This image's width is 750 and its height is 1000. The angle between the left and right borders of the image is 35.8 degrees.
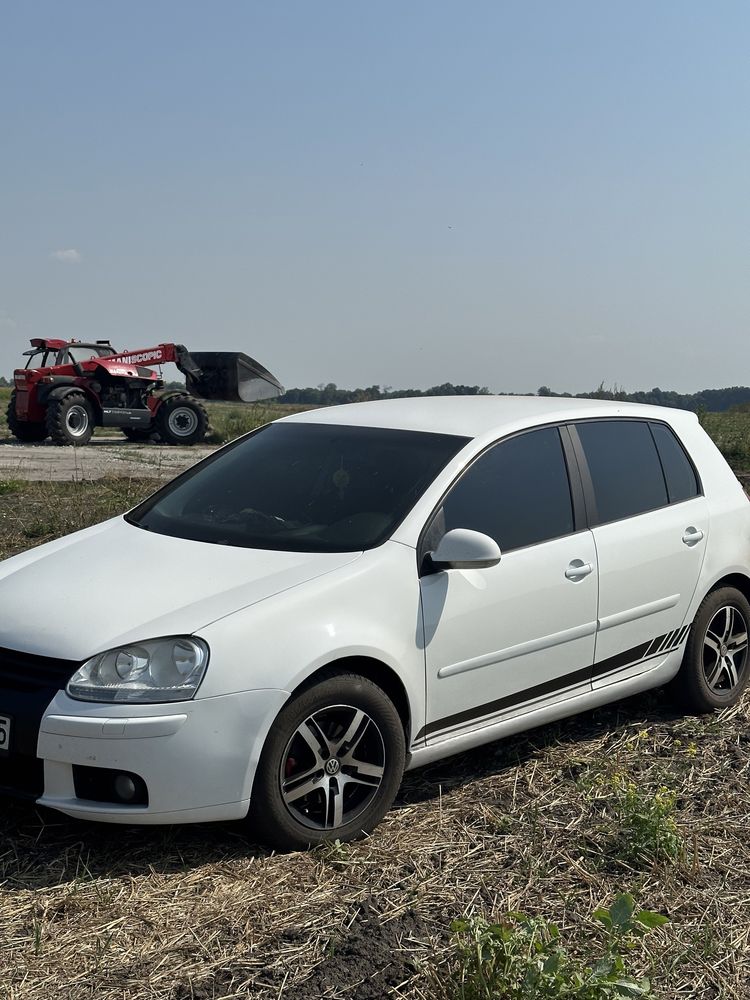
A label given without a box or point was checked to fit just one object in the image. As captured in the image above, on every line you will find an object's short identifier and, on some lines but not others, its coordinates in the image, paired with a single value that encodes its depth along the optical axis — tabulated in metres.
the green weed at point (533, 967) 2.77
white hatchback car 3.69
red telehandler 22.65
